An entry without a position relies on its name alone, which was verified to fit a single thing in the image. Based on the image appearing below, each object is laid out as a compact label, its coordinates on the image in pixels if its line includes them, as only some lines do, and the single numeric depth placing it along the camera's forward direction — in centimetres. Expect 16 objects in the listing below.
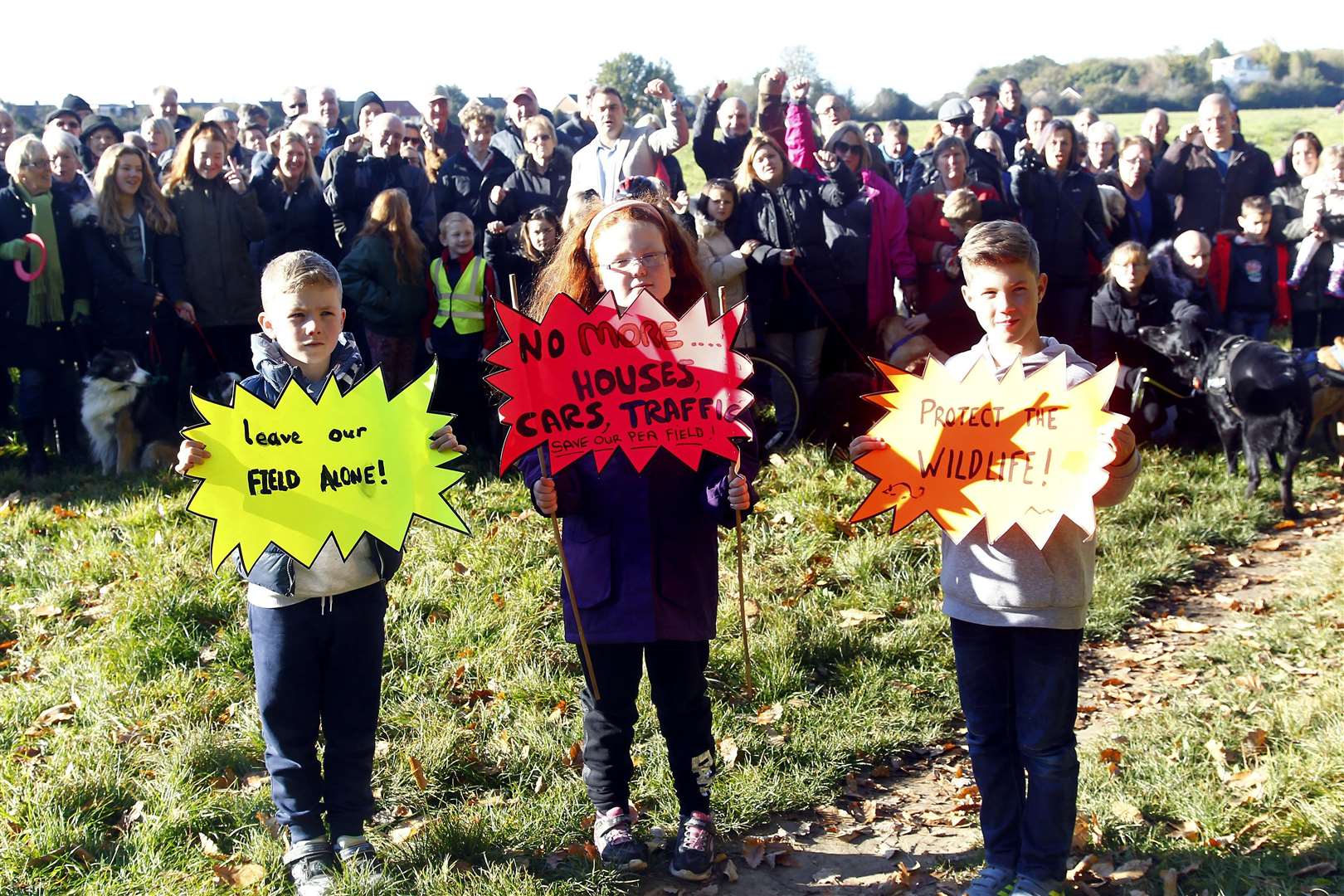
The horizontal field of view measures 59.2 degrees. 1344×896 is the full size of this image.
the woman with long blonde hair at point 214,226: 817
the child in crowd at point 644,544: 352
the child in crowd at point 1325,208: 916
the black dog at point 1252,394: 743
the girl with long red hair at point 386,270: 781
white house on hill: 5956
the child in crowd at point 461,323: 787
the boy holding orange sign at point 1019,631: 329
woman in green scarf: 794
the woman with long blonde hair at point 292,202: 829
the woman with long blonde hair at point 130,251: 796
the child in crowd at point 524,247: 731
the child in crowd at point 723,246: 759
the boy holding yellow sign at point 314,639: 346
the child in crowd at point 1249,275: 896
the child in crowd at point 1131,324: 816
